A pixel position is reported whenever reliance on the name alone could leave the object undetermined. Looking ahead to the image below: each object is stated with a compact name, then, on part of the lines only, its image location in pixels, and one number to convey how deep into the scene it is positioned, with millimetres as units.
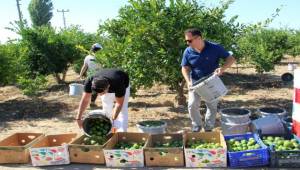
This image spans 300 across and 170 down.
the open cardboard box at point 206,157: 5391
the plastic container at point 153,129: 6777
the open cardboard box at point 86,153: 5766
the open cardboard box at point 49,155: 5797
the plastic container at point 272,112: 6871
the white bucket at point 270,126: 6242
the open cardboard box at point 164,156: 5547
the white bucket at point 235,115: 6496
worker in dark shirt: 5349
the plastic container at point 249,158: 5359
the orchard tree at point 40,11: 60219
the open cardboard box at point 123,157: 5621
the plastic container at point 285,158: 5305
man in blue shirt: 6199
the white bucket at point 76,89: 9914
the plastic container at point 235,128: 6516
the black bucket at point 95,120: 5629
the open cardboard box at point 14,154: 5965
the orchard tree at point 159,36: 8102
